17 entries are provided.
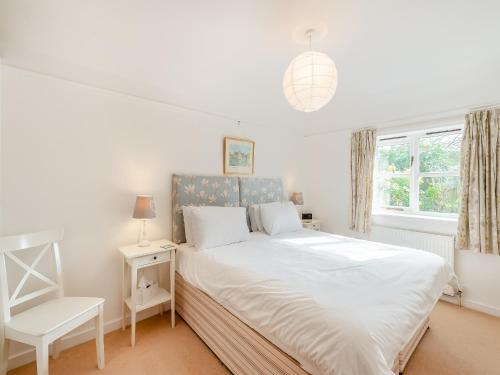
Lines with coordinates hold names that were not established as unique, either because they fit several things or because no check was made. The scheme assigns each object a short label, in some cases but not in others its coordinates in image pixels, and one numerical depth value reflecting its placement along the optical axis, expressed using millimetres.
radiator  2621
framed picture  3006
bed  1030
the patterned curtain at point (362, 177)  3264
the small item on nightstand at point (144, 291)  2047
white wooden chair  1312
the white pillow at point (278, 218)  2797
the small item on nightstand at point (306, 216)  3880
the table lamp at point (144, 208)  2055
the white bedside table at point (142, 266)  1910
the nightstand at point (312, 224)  3648
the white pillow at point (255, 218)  2968
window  2840
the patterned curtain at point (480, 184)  2305
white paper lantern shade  1383
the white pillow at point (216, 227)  2217
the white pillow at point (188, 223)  2299
